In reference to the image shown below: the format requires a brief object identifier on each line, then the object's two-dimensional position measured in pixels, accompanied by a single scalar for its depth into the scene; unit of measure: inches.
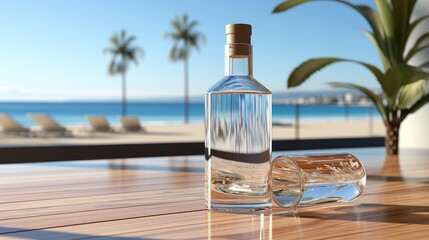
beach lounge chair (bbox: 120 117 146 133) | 544.4
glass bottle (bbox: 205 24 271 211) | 25.4
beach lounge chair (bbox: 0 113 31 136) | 448.2
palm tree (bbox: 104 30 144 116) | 925.2
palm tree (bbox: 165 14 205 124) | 911.0
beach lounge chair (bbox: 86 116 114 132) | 526.0
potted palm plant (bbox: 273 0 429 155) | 63.5
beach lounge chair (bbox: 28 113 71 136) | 470.3
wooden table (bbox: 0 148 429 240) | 21.2
